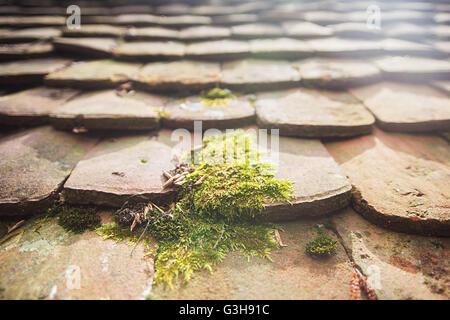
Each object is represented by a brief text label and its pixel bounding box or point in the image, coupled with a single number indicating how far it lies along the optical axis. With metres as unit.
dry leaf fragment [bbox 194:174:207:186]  0.79
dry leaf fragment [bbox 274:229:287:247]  0.76
